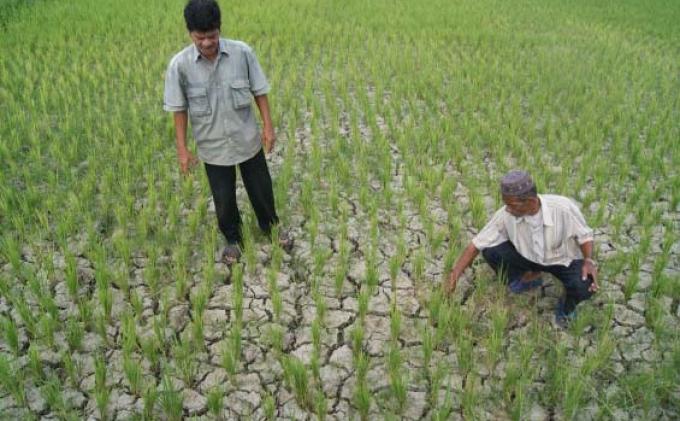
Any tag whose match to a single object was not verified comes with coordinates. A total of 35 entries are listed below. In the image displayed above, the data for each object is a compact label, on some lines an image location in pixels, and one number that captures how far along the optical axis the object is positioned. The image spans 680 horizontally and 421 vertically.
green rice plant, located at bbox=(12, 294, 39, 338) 2.28
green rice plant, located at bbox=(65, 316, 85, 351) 2.27
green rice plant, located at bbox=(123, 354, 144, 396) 2.05
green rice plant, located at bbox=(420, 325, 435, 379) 2.21
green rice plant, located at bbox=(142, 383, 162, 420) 1.97
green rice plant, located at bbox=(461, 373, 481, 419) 1.96
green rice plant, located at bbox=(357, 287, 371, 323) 2.48
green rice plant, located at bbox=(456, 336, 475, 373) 2.19
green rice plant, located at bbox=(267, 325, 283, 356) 2.26
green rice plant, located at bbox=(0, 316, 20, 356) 2.20
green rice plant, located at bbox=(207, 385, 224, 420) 1.99
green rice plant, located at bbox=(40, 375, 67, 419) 1.97
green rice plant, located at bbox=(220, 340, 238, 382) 2.16
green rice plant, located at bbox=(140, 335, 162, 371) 2.20
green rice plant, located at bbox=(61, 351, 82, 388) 2.12
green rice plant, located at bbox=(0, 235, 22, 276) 2.67
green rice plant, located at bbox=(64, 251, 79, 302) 2.55
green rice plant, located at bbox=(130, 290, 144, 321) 2.46
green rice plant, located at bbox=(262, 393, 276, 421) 1.96
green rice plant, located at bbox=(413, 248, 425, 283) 2.75
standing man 2.35
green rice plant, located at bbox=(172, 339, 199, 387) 2.15
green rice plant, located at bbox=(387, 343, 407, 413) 2.04
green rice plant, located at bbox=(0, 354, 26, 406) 2.00
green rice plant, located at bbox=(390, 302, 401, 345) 2.33
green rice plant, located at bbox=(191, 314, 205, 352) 2.30
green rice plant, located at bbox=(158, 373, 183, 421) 1.96
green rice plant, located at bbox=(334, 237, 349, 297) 2.67
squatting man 2.17
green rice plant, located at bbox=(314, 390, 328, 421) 1.95
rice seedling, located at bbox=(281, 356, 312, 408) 2.05
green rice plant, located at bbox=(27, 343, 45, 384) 2.10
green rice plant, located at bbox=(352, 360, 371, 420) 1.97
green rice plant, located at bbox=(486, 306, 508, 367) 2.19
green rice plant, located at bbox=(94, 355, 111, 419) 1.97
